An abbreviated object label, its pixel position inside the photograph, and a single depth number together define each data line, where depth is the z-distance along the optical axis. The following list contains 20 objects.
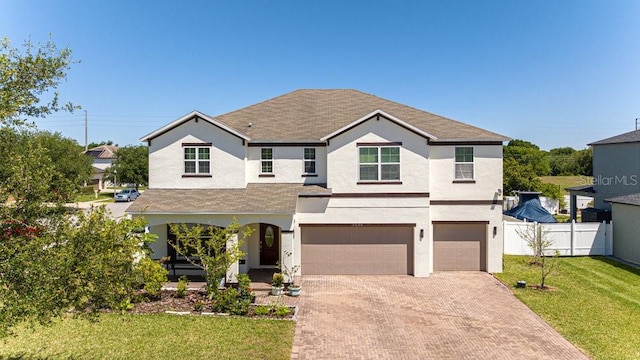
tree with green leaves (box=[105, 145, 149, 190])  53.81
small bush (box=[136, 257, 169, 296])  14.39
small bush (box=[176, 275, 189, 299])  14.84
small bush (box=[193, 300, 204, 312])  13.48
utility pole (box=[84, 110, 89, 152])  74.72
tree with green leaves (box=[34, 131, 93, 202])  39.97
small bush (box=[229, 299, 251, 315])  13.16
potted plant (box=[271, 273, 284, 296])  15.49
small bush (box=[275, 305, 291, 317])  12.98
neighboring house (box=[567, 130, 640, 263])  19.55
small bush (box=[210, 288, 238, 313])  13.32
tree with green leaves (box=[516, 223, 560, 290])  18.20
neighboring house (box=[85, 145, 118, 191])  72.38
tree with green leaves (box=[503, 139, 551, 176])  77.00
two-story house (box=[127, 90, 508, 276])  18.02
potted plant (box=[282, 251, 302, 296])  16.48
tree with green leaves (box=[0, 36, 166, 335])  5.86
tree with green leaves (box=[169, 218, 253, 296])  13.92
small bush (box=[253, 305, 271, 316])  13.07
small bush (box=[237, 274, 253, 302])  14.07
